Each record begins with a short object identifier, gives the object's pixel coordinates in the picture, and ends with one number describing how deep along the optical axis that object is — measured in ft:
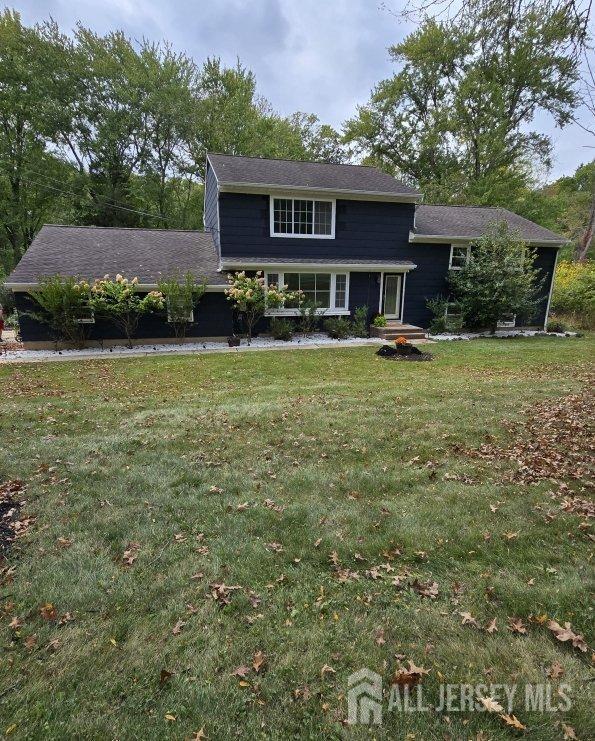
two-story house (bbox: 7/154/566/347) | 43.98
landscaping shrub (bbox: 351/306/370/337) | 48.96
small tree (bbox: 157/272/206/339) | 40.57
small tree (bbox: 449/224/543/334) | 48.32
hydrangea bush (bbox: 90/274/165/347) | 38.78
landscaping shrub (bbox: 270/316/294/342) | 45.50
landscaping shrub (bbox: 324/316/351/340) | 47.57
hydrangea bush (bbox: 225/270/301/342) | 42.11
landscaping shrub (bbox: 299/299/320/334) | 47.52
